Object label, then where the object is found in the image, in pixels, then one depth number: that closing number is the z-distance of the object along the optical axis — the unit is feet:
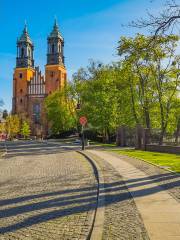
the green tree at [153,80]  64.88
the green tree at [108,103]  91.07
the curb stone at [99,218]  12.01
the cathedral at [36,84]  222.64
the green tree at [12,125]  201.15
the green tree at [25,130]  199.67
